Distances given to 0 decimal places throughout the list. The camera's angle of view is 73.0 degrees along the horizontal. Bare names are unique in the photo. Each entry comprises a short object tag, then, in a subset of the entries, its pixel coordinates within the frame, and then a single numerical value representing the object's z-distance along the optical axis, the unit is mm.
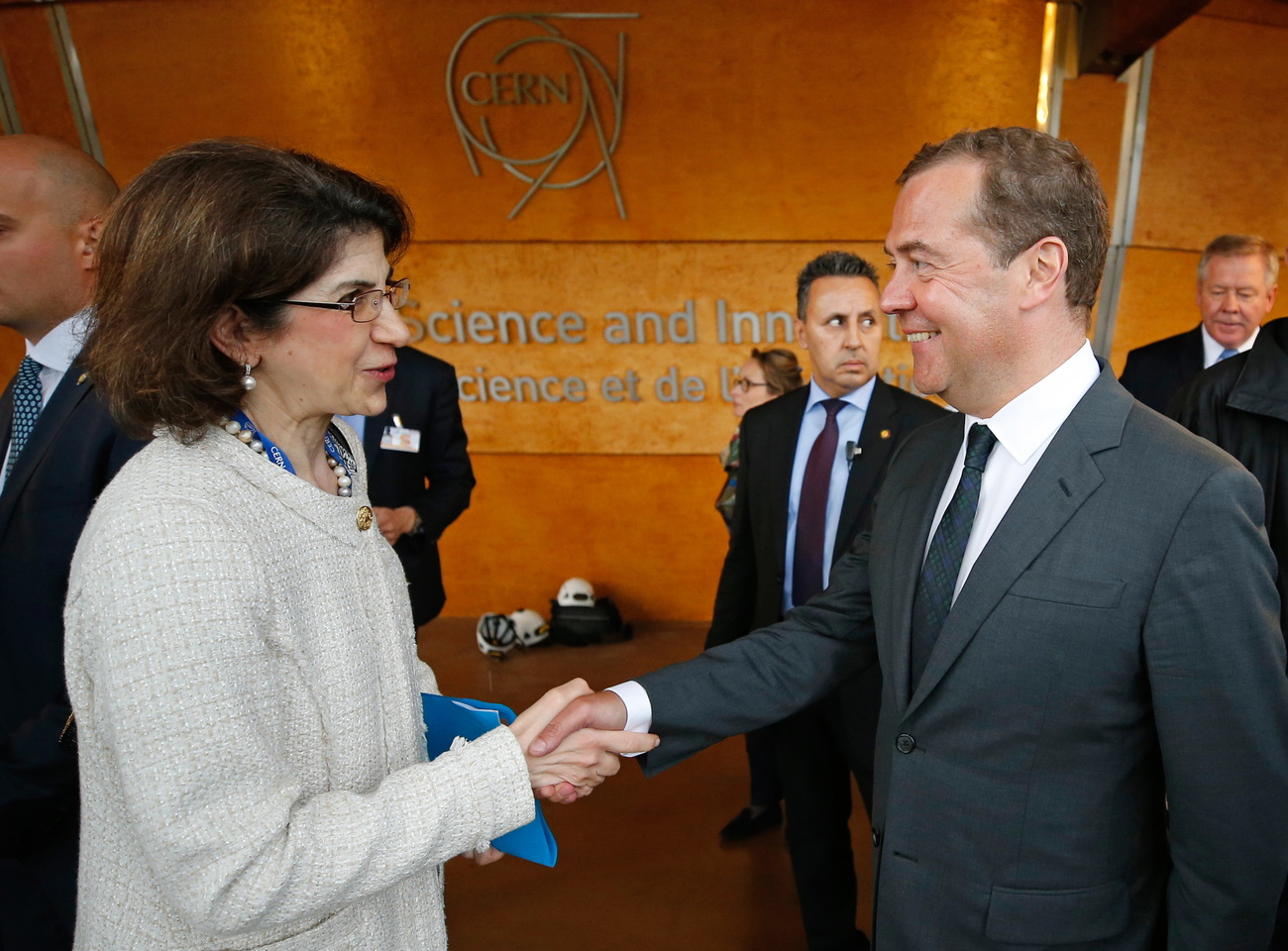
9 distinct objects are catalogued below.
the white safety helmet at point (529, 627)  5527
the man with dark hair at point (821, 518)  2676
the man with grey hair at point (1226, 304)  4168
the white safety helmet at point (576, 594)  5707
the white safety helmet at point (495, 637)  5414
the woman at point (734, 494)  3498
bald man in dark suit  1561
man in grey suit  1225
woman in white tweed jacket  1005
